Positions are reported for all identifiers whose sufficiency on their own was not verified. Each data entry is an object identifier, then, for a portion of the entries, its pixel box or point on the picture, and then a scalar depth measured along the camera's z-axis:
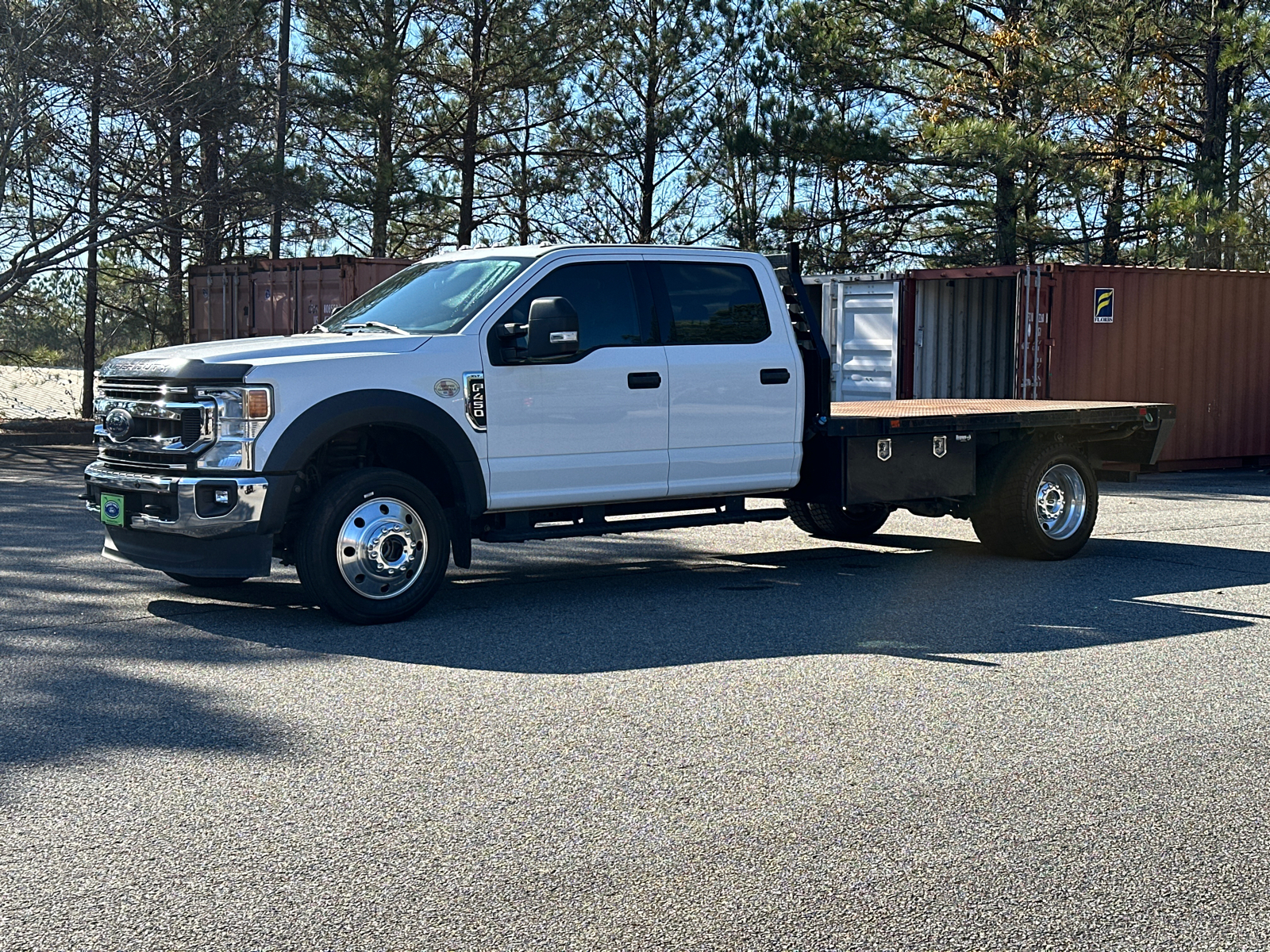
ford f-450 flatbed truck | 7.93
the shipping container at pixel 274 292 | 21.16
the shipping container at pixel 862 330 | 20.03
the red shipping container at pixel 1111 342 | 18.64
